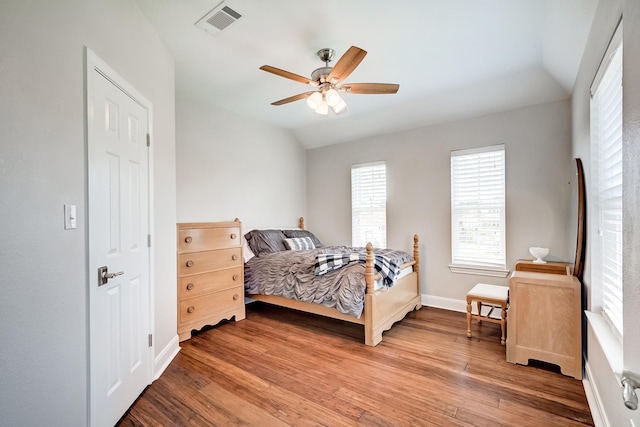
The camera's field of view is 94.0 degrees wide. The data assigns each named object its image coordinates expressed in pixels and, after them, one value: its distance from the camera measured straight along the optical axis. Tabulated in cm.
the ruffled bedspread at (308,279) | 293
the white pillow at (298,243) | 436
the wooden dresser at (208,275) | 304
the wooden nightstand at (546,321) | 226
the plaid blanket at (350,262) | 308
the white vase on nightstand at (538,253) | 302
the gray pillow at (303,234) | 465
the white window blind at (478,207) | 361
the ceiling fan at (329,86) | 233
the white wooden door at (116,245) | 159
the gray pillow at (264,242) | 414
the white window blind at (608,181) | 162
